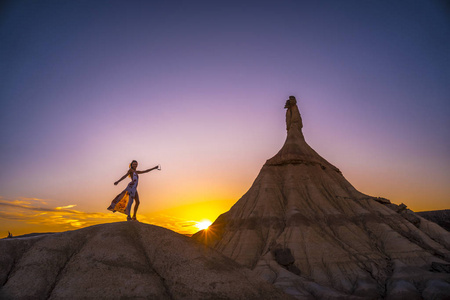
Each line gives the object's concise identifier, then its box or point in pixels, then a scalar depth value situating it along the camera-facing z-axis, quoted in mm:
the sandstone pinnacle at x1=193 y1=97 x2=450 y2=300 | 39188
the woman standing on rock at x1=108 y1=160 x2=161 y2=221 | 13508
